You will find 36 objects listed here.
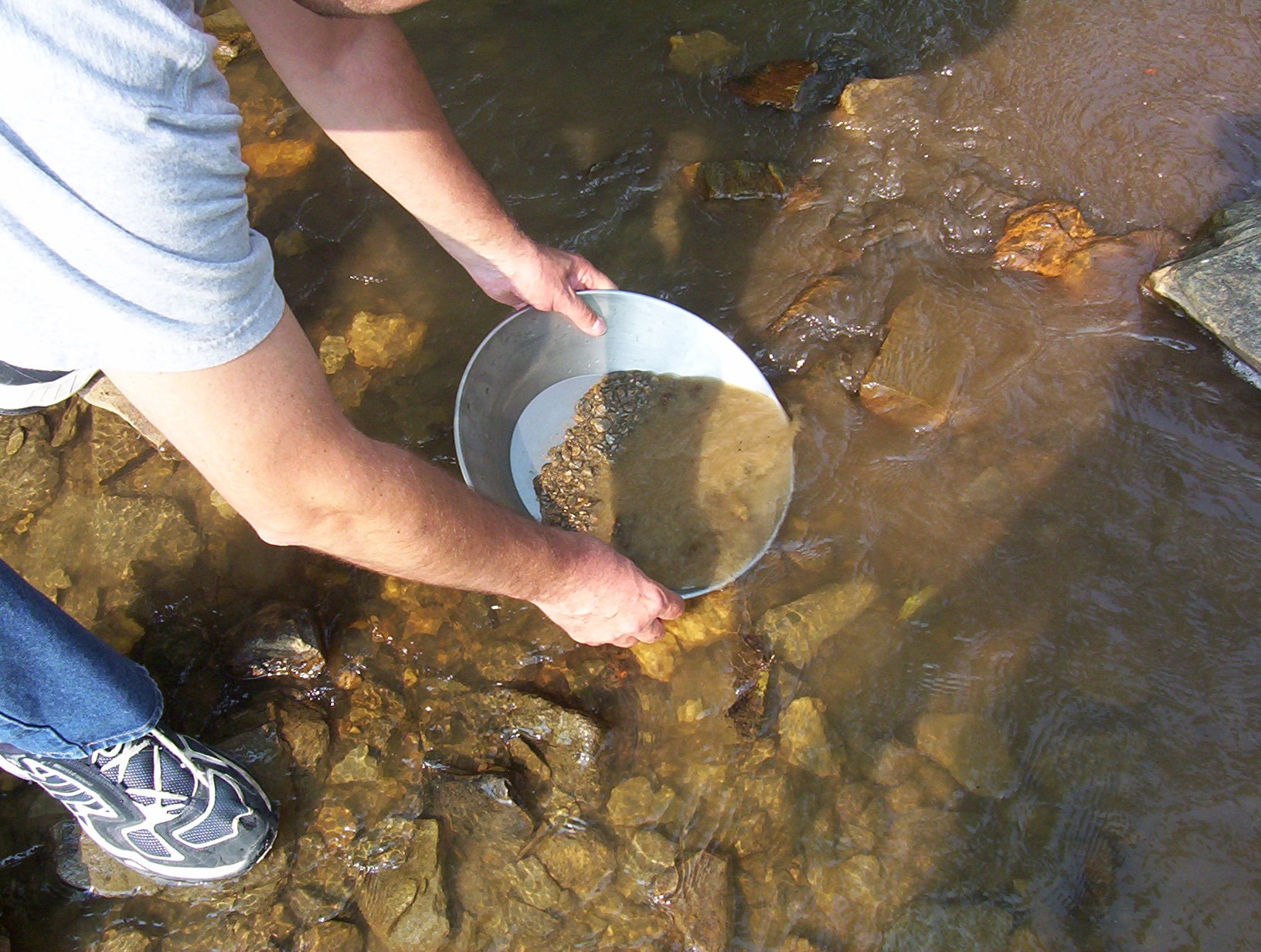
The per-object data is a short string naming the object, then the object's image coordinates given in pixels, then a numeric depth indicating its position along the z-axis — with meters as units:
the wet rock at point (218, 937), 1.71
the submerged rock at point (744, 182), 2.53
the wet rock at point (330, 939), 1.70
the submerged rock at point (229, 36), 3.12
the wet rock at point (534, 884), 1.73
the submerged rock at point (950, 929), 1.57
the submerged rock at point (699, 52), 2.84
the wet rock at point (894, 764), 1.75
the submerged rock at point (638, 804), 1.79
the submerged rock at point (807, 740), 1.78
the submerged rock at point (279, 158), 2.82
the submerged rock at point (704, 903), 1.65
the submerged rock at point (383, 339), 2.45
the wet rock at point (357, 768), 1.86
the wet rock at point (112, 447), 2.30
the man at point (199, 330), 0.88
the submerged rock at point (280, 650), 1.96
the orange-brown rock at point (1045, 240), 2.24
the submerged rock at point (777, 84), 2.72
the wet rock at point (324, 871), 1.74
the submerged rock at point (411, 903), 1.69
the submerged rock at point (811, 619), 1.90
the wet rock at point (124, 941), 1.70
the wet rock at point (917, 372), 2.08
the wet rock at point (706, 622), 1.95
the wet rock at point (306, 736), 1.88
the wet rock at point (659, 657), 1.93
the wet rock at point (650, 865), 1.72
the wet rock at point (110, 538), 2.16
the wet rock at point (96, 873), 1.77
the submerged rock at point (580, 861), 1.74
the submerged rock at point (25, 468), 2.27
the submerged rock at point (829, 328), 2.24
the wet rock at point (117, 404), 2.29
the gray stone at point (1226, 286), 2.03
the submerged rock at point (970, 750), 1.70
